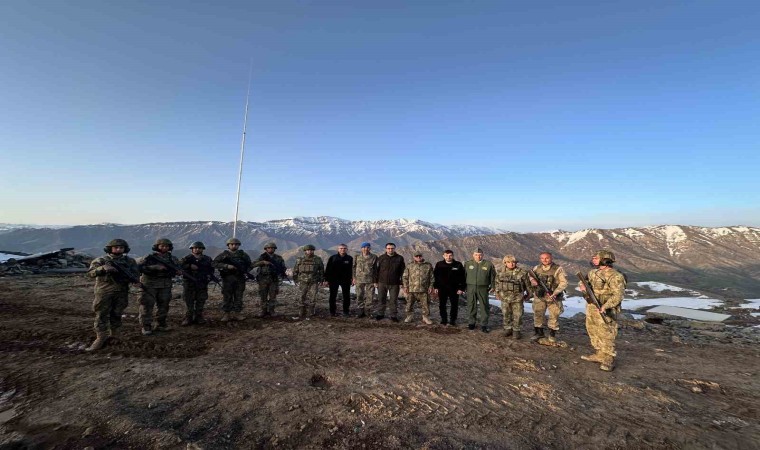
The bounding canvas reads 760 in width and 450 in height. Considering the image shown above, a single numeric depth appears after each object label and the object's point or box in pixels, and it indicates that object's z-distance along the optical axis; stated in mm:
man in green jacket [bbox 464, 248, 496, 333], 9688
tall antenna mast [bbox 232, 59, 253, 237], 18734
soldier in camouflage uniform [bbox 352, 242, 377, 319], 10977
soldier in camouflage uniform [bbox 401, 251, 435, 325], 10359
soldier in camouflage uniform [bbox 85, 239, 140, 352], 7023
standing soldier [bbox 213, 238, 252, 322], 9688
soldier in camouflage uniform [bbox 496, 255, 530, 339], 8750
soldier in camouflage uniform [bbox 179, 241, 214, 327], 9109
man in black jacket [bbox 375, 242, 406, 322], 10766
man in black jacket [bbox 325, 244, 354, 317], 11148
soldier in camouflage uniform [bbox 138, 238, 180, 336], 8086
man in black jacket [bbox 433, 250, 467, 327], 10461
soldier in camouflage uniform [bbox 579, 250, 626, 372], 6812
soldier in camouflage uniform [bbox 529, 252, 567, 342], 8250
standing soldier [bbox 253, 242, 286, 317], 10375
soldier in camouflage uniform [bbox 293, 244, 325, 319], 10781
